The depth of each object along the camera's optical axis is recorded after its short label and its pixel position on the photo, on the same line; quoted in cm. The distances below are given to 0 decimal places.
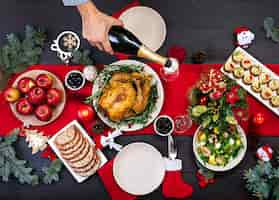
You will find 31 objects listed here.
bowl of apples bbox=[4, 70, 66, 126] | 182
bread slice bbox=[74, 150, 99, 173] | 182
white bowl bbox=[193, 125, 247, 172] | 180
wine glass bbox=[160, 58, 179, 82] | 174
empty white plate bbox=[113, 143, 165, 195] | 182
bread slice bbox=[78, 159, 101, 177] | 183
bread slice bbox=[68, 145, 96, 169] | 181
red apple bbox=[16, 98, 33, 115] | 182
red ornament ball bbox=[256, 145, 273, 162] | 179
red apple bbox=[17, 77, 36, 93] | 184
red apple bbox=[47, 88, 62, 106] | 182
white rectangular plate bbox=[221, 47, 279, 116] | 183
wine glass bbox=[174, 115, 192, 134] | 184
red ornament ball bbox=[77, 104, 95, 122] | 183
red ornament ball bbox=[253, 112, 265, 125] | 180
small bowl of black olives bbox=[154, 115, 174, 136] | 183
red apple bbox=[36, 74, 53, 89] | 183
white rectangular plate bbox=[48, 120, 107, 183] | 184
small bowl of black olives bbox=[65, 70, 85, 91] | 187
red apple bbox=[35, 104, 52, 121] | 181
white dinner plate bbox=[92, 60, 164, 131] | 183
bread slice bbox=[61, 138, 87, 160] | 181
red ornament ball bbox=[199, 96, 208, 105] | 178
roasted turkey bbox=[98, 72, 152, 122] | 173
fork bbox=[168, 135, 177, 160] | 183
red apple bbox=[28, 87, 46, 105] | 182
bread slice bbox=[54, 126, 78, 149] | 181
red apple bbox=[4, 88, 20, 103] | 183
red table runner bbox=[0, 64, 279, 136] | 184
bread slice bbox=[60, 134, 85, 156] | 181
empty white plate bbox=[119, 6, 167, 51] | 184
